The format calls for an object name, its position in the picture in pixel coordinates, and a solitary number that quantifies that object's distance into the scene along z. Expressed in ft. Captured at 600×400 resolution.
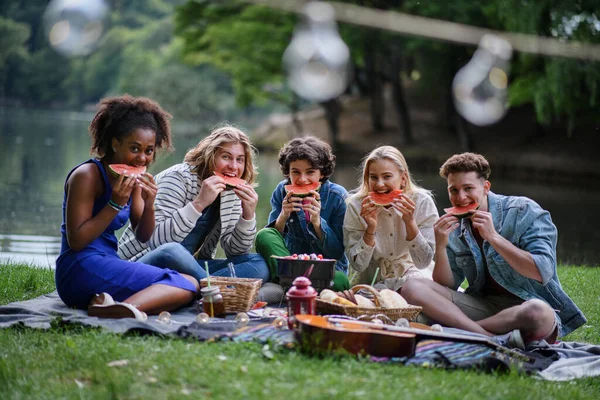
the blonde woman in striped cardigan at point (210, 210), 16.88
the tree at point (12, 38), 136.77
